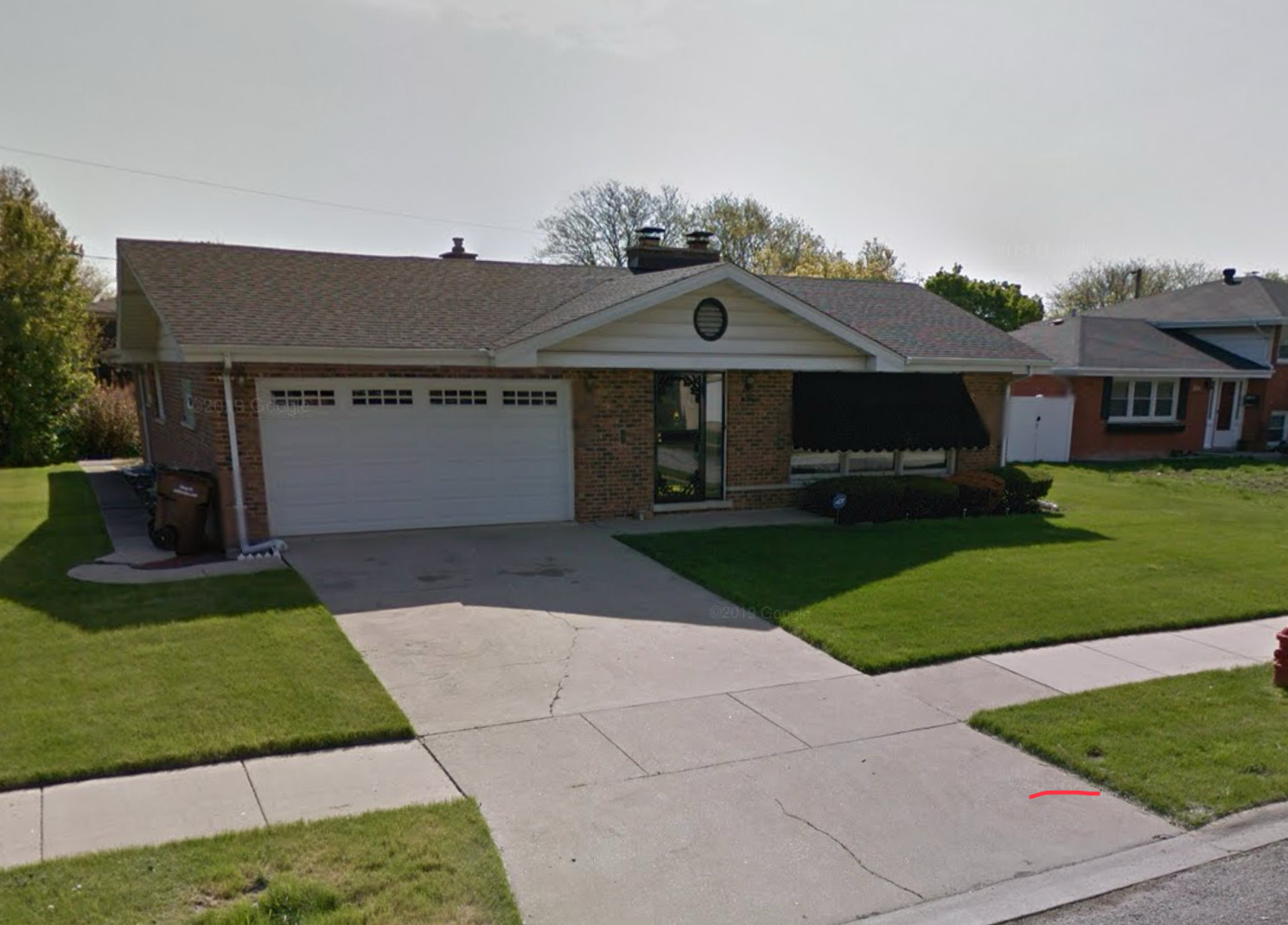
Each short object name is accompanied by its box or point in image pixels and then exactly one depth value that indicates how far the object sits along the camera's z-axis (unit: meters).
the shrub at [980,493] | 14.20
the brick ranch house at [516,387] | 10.91
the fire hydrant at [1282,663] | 6.50
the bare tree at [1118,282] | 58.75
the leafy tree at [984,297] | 46.69
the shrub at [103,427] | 20.78
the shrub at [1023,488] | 14.70
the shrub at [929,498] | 13.70
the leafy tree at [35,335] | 18.61
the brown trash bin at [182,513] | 10.45
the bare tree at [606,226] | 45.06
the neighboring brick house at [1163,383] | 23.00
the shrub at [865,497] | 13.24
